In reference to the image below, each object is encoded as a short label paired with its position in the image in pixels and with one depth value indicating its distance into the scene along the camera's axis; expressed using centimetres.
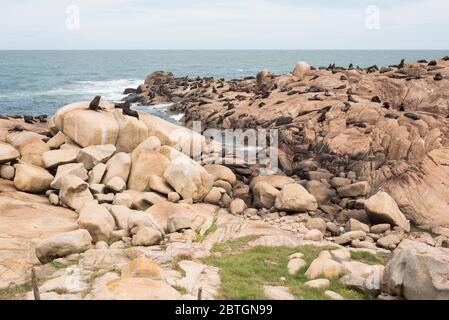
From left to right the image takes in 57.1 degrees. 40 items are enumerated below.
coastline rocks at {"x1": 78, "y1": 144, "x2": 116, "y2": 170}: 2173
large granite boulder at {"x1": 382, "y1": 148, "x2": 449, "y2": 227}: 2130
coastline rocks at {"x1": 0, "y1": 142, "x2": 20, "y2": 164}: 2056
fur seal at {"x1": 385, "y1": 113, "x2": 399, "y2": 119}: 2825
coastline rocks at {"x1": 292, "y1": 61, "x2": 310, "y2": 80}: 4947
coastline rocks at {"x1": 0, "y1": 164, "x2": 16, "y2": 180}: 2048
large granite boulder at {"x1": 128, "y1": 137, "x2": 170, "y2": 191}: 2159
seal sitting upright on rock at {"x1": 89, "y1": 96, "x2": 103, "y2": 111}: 2450
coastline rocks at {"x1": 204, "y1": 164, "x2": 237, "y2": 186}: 2458
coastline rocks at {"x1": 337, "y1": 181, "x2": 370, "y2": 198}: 2336
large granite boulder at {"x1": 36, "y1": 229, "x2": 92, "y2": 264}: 1289
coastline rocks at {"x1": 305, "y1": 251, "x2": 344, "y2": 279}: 1228
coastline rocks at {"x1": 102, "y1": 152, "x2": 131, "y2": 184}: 2138
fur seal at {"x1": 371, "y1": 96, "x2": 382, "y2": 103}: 3422
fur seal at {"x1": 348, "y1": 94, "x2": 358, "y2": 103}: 3379
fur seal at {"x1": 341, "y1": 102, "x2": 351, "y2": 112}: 3161
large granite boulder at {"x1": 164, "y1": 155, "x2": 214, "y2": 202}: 2119
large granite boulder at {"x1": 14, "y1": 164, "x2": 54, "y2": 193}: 1975
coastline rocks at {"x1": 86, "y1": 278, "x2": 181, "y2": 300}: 923
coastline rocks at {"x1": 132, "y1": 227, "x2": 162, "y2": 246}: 1503
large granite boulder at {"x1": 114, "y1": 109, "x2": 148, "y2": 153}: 2392
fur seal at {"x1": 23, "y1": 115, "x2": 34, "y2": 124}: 3010
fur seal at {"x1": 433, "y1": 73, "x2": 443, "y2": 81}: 3519
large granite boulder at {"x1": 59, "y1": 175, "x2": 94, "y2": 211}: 1869
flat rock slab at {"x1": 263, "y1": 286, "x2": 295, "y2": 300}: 1072
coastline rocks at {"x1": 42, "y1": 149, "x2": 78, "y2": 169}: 2148
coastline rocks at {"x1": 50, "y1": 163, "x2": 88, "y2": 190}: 2032
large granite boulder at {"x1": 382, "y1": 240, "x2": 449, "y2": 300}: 1006
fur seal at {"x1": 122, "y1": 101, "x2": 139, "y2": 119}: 2520
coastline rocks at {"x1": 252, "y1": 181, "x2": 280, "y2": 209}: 2253
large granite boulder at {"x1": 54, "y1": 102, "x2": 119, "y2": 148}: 2306
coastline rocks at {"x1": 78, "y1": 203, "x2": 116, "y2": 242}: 1512
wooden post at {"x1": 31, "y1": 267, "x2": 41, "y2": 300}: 904
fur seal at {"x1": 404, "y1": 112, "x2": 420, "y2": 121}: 2773
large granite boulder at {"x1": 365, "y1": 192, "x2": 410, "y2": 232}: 2014
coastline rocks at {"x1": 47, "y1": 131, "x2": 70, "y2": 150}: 2355
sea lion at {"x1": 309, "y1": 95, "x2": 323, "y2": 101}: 3588
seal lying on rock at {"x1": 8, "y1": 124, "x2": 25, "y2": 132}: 2530
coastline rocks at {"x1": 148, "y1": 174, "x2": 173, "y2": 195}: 2130
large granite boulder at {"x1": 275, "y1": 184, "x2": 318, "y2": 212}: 2166
